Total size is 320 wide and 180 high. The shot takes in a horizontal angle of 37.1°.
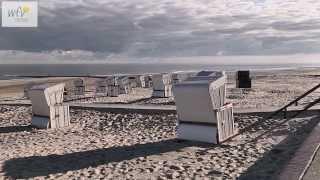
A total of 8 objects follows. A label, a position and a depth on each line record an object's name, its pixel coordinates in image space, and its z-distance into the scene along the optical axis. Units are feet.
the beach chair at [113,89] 84.94
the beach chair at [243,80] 94.89
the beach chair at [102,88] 89.76
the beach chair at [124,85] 89.81
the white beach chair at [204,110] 35.47
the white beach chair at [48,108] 51.08
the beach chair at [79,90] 89.20
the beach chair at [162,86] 78.44
